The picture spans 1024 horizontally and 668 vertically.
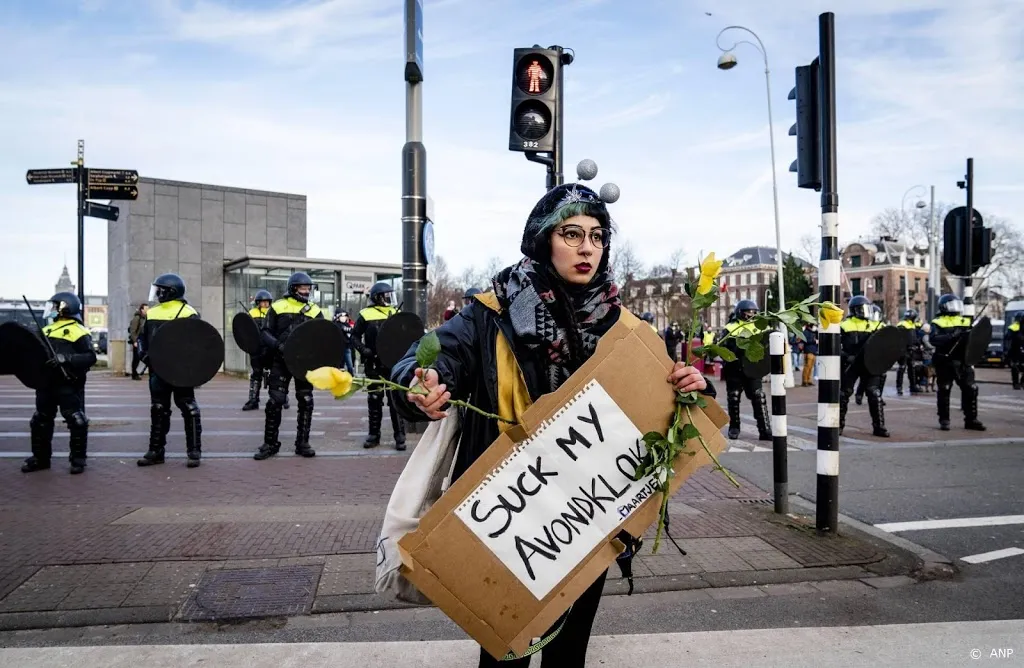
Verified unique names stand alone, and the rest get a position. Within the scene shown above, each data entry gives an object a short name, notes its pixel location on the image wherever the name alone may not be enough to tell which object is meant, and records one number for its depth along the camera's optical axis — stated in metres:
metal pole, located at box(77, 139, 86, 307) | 17.08
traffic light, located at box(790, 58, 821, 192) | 5.20
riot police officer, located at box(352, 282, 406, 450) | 9.06
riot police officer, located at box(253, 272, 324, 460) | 8.22
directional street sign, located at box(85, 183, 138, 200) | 17.49
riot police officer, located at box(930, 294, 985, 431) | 10.19
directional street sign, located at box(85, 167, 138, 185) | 17.42
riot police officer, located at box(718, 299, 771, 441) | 9.76
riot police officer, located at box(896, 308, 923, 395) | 15.39
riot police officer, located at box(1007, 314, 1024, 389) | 17.23
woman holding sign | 2.06
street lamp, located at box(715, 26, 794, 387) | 20.89
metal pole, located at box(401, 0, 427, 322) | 9.72
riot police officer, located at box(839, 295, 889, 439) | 9.82
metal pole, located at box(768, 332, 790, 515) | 5.46
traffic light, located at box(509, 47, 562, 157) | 5.89
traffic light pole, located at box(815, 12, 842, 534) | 4.90
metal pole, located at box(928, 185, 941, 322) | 36.14
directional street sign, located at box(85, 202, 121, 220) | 17.39
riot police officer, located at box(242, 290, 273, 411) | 12.66
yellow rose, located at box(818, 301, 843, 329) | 2.04
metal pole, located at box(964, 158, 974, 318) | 11.10
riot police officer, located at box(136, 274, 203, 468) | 7.60
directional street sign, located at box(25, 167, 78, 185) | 16.98
